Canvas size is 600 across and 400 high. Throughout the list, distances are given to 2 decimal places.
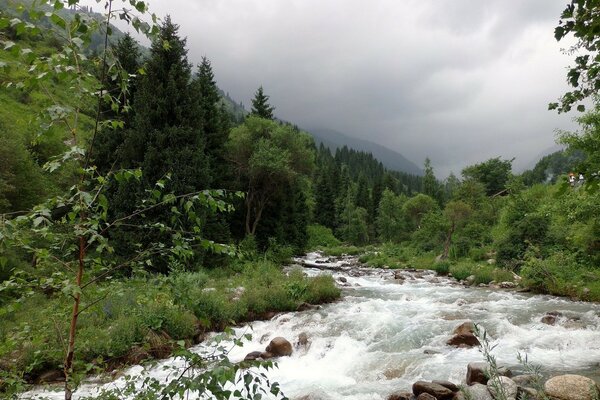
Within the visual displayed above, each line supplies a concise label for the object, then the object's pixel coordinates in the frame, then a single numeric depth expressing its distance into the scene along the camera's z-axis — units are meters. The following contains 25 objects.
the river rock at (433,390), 7.26
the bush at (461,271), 22.95
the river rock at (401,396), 7.30
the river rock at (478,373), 7.67
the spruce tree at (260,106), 39.78
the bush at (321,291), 15.45
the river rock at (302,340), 10.86
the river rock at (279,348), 10.45
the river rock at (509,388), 6.59
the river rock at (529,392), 6.91
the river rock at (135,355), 9.23
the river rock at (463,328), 10.51
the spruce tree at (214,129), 27.89
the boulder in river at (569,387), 6.71
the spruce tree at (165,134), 19.92
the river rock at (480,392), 6.85
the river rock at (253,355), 10.09
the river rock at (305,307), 14.55
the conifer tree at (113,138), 21.77
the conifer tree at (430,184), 84.44
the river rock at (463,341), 10.14
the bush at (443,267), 25.93
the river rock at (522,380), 7.48
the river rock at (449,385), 7.48
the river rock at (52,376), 8.48
